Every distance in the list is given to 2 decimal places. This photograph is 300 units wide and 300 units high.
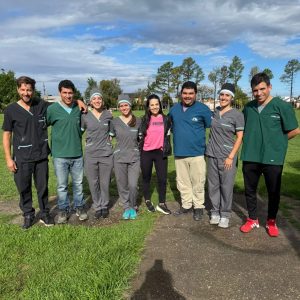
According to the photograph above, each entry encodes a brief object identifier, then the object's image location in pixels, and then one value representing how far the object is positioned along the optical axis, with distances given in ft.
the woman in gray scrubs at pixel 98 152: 14.58
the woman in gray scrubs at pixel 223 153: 13.51
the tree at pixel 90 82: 206.96
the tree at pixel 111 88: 216.25
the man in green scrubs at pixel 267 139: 12.54
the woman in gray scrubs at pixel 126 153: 14.88
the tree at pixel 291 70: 225.74
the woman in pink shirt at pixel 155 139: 15.05
